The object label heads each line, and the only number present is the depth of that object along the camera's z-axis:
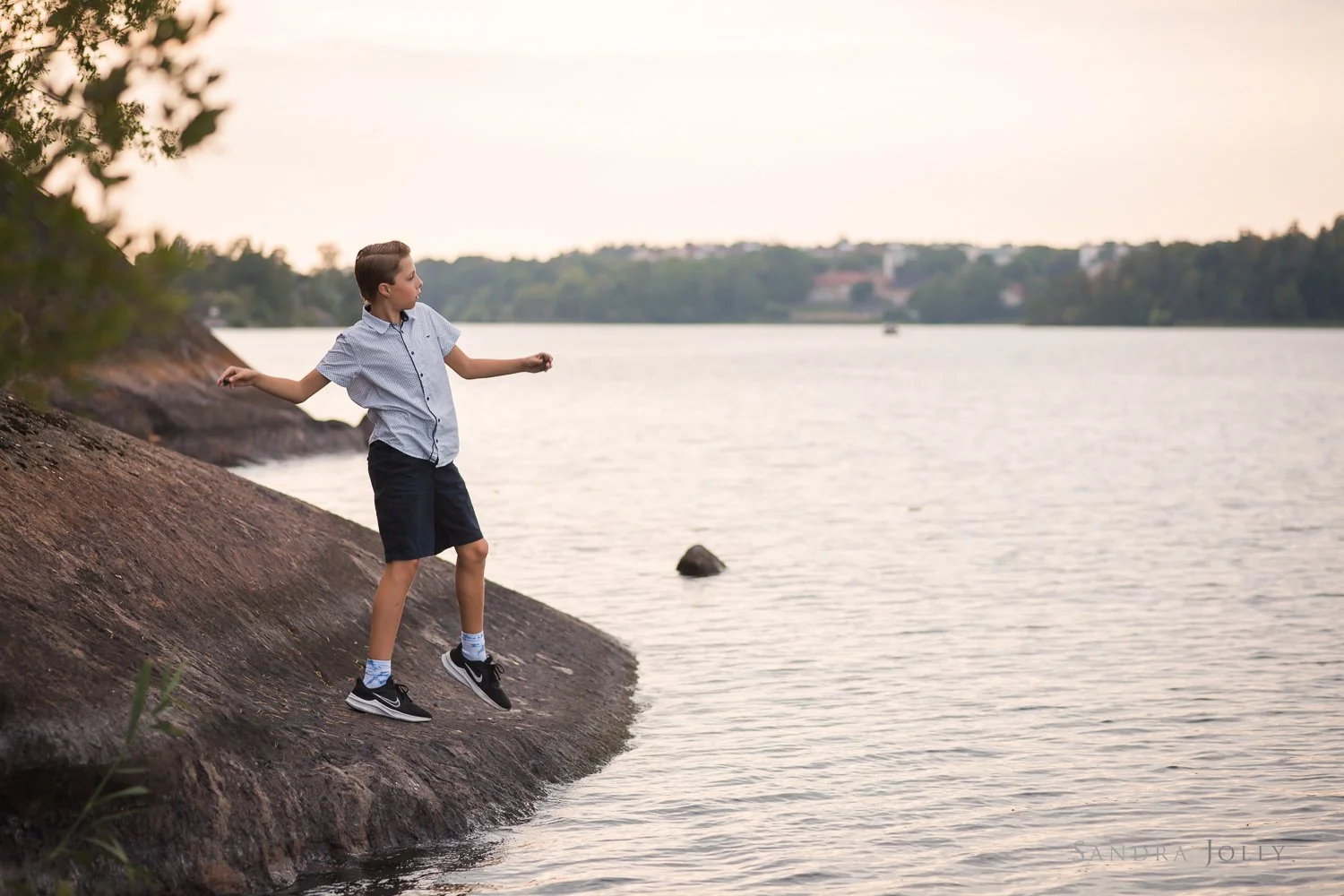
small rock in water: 18.73
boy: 7.86
